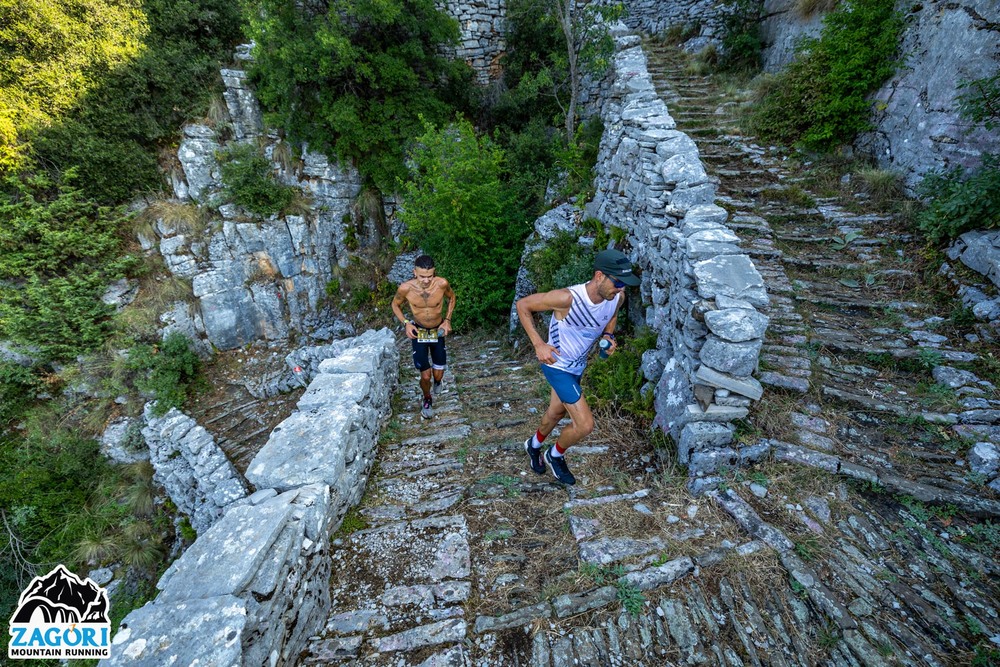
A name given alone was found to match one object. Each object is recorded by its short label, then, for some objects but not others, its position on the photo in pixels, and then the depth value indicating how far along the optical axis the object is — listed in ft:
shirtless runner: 15.80
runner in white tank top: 10.92
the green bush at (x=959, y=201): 13.91
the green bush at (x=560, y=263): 20.72
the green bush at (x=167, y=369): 29.60
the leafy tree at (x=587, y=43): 27.99
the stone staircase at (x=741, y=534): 8.32
